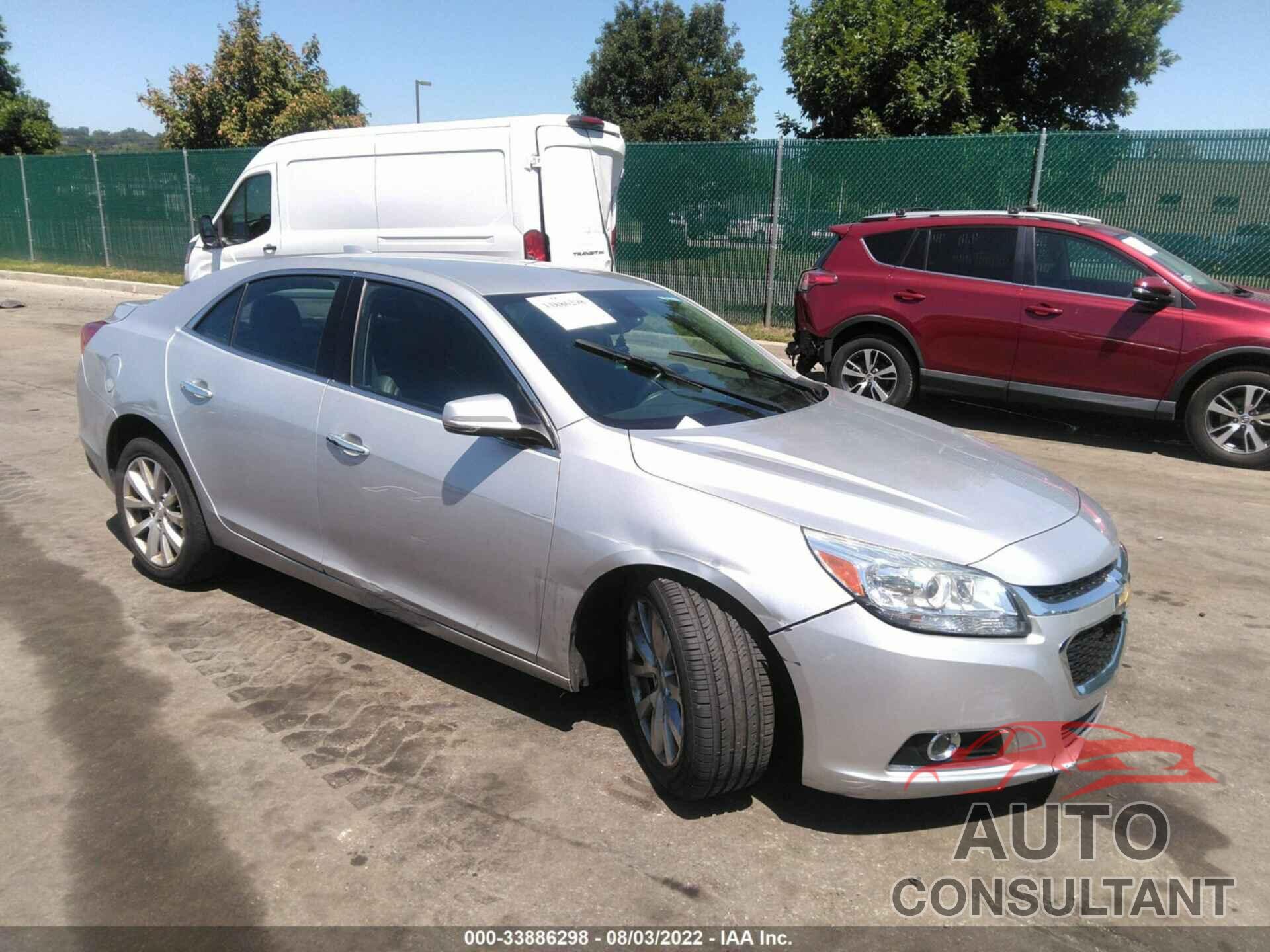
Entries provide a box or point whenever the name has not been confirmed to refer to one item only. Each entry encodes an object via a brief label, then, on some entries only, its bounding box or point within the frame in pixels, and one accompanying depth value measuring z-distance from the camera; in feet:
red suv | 24.66
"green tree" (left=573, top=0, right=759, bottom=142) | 139.13
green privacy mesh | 34.01
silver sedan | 8.84
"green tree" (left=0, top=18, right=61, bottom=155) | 107.86
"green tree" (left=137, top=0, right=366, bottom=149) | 91.81
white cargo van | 29.89
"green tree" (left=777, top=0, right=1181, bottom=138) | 54.08
